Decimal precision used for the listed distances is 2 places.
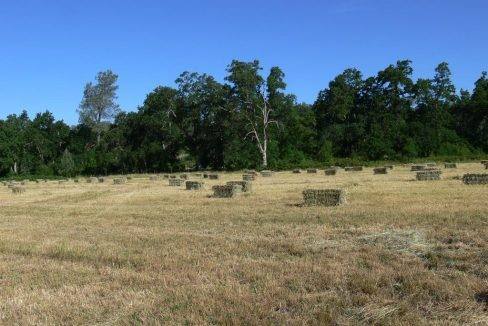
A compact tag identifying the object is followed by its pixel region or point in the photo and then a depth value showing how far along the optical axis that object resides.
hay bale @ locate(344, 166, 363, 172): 50.78
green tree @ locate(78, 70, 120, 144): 94.25
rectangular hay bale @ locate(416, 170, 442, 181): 29.88
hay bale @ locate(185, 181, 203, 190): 31.47
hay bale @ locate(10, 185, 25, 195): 35.60
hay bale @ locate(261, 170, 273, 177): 50.03
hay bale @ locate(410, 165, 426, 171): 43.30
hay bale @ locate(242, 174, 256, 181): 43.36
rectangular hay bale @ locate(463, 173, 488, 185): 24.27
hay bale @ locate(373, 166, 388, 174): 42.16
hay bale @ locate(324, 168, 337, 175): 45.25
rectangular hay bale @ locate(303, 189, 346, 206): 18.51
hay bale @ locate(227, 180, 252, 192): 27.06
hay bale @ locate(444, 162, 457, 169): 46.88
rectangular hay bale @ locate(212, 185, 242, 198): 24.02
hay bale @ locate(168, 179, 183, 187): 37.74
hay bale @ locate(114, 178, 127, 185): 46.09
